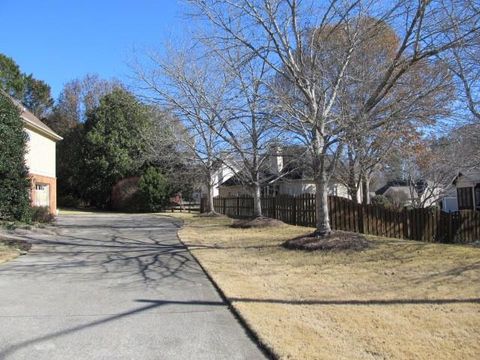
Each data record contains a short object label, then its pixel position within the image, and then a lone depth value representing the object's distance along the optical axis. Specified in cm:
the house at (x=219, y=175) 2554
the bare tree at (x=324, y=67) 1206
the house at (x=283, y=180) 2231
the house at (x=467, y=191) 3197
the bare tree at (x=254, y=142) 1379
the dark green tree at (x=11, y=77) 4908
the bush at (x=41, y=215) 2365
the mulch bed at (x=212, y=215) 3228
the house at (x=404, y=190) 3088
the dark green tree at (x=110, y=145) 4925
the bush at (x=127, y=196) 4625
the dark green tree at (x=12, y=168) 2114
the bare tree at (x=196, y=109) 1920
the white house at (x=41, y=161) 2827
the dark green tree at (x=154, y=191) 4497
